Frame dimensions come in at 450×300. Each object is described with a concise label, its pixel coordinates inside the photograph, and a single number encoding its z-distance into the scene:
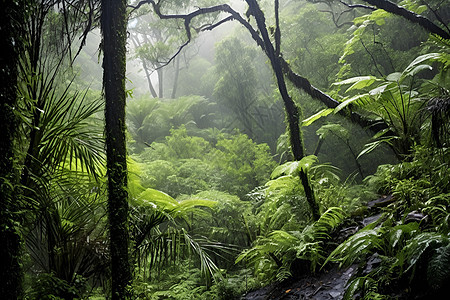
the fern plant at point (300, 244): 3.22
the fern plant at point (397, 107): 3.70
